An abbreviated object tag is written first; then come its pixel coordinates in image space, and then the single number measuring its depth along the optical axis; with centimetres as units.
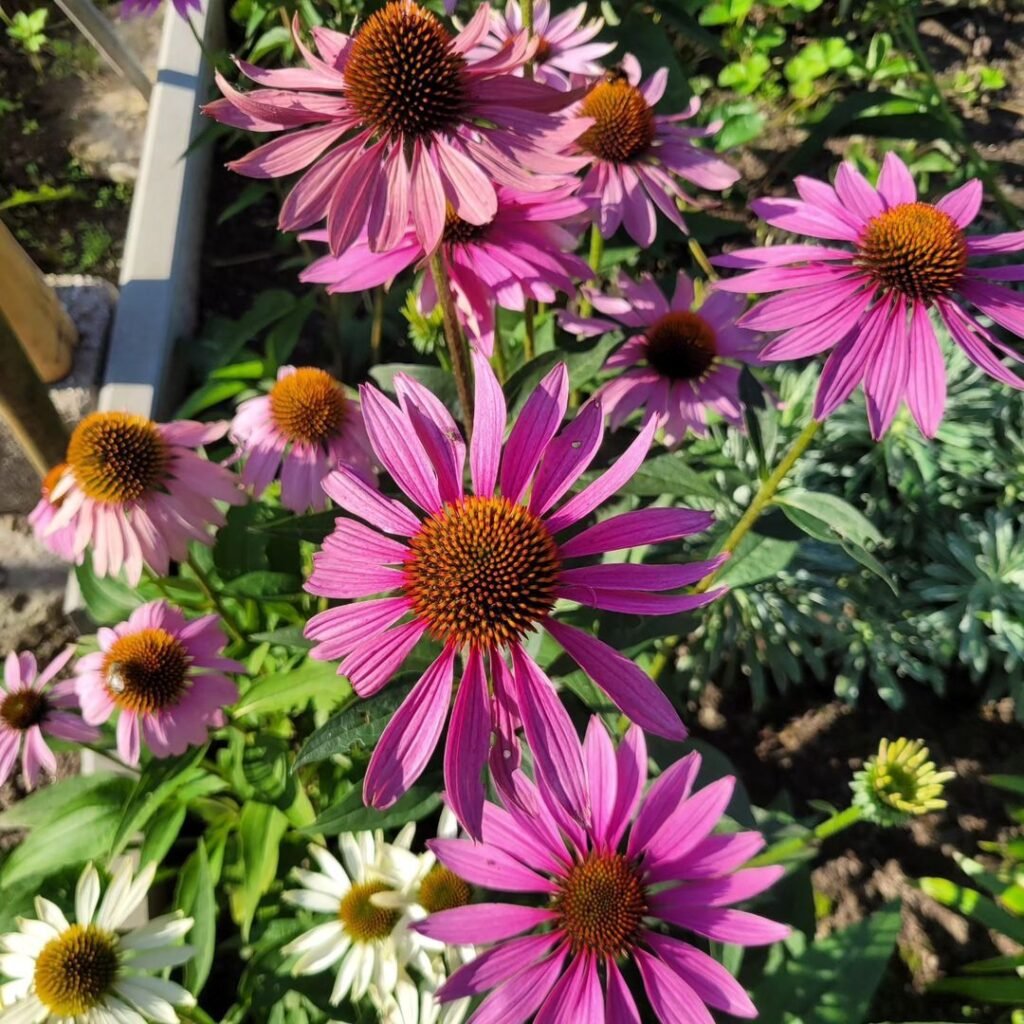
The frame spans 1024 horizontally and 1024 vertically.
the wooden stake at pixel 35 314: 52
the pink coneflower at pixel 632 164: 41
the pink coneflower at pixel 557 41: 43
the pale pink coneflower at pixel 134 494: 40
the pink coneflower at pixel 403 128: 31
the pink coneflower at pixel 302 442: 42
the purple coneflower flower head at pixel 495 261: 36
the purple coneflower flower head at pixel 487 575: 29
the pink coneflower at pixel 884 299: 32
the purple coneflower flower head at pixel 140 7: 52
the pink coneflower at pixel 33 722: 41
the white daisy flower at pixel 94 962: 37
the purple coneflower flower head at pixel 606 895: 30
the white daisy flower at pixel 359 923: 37
